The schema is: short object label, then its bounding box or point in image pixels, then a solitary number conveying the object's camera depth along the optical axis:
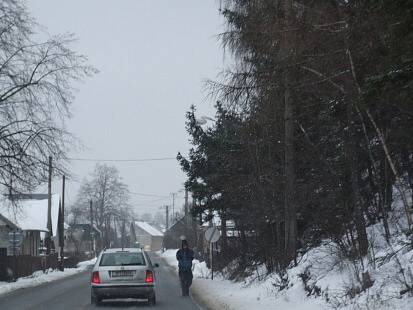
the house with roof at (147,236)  164.88
